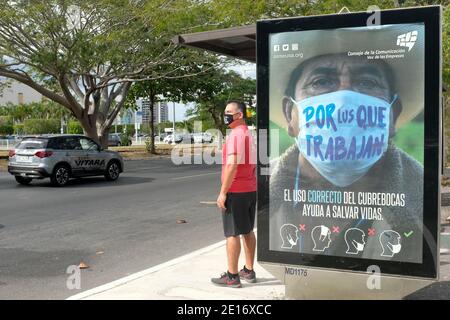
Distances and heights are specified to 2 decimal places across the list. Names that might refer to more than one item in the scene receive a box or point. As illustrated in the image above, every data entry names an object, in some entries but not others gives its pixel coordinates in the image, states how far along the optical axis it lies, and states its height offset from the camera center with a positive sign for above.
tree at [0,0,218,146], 22.84 +4.29
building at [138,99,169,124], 111.57 +4.74
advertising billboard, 4.34 -0.05
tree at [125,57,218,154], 32.97 +2.90
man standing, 5.43 -0.51
